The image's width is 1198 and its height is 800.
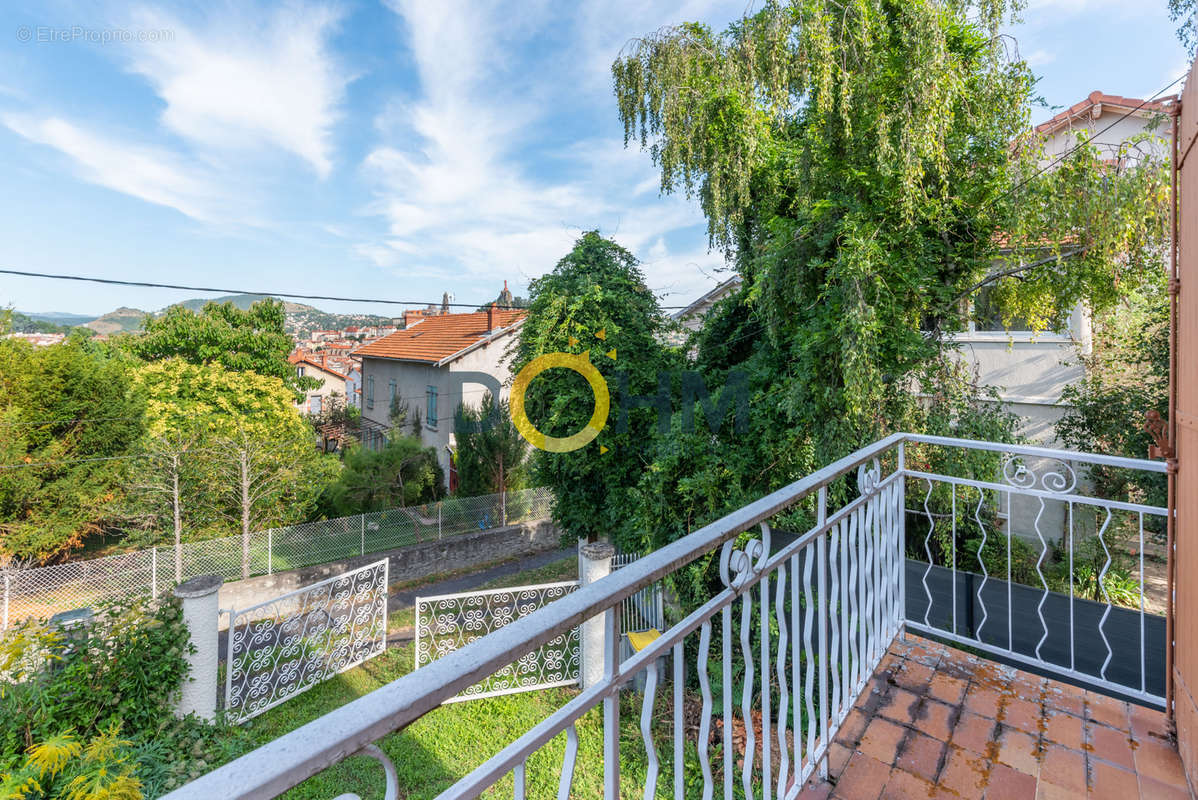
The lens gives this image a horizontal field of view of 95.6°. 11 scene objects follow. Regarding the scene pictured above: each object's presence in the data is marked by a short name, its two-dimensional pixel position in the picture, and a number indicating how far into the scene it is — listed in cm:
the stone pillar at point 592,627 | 643
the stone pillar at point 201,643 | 520
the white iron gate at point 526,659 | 663
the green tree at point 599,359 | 750
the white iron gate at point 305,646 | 605
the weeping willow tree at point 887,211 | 453
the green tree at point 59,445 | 1007
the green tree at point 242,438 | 1036
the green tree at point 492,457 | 1383
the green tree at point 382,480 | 1242
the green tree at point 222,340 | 1519
